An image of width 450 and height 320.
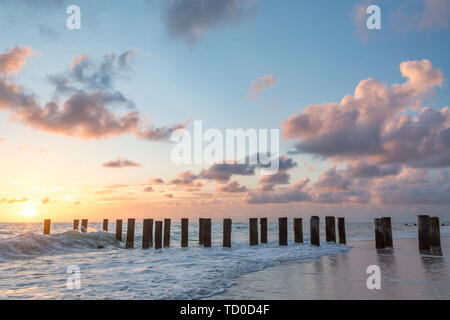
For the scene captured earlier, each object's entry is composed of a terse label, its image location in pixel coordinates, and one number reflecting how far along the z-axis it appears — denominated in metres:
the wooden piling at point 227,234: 16.98
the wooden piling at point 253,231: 17.67
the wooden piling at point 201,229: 17.94
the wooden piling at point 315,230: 16.34
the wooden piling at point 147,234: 17.19
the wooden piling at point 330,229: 16.94
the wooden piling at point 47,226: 21.79
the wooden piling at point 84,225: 23.97
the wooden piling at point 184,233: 17.47
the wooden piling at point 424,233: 12.65
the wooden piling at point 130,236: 17.97
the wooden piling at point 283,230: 16.77
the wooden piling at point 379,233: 14.61
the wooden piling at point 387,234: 14.73
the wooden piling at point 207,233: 17.02
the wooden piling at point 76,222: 26.62
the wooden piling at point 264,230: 17.92
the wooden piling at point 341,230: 17.42
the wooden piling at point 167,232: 17.56
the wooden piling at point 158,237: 17.28
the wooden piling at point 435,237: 12.19
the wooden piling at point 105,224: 24.16
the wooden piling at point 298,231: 17.17
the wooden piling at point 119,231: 20.52
